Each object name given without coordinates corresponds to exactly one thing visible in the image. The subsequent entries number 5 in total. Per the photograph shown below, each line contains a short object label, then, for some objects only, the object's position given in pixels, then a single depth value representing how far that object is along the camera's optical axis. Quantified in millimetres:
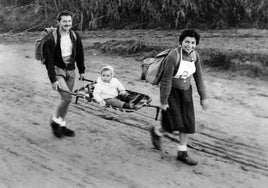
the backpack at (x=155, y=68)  10359
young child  11391
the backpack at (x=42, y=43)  11555
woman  10109
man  11422
